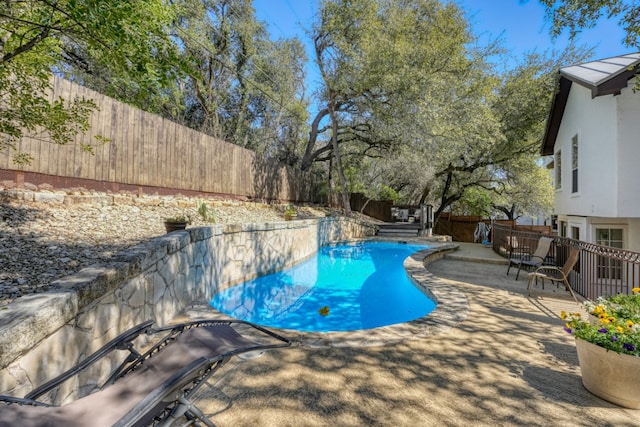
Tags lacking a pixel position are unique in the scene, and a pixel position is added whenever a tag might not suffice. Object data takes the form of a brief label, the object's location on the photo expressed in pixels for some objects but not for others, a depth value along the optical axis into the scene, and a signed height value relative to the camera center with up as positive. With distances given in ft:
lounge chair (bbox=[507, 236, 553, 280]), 20.45 -2.26
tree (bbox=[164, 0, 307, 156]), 47.32 +24.79
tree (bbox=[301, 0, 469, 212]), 35.53 +20.51
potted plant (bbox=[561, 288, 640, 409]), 7.10 -3.27
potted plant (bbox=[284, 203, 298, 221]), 32.20 +0.36
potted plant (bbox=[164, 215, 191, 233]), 16.80 -0.42
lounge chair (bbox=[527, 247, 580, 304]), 16.37 -3.03
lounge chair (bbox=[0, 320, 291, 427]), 4.13 -2.91
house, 18.69 +5.28
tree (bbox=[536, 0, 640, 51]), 15.99 +12.46
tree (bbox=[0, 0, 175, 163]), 8.07 +5.25
